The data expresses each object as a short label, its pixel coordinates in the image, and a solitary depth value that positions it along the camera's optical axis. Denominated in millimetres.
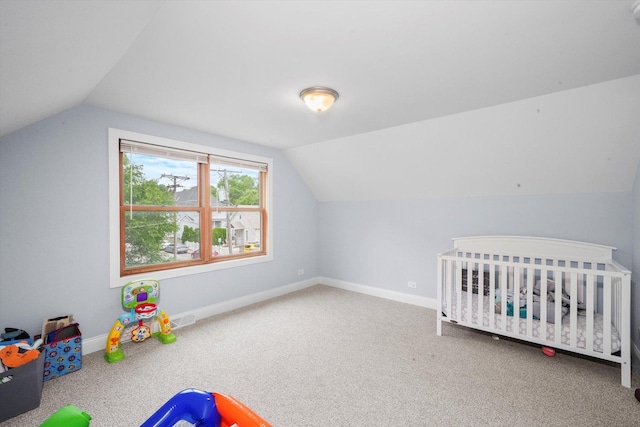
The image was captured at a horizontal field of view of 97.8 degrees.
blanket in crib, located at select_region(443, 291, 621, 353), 2107
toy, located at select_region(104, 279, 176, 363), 2555
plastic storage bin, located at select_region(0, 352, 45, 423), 1686
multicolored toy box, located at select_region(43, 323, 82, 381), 2074
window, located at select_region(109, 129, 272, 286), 2738
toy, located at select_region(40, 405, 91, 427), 936
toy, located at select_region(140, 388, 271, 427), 1021
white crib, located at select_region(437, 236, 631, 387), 2088
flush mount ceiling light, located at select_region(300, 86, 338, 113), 2152
